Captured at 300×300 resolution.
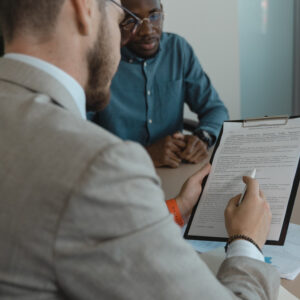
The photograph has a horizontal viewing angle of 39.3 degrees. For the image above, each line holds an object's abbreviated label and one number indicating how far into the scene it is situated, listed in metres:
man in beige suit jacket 0.46
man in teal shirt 1.75
